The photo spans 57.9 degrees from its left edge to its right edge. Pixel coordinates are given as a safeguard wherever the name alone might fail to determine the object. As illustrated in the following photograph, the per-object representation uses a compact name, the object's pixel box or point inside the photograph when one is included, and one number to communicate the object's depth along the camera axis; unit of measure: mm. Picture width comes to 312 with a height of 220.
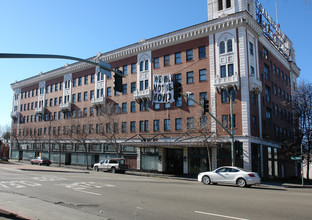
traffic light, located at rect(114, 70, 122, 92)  14000
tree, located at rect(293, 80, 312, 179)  36828
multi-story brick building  33938
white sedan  20828
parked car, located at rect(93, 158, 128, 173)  36500
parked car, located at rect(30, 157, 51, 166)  48906
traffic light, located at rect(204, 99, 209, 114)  20672
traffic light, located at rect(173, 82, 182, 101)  17772
